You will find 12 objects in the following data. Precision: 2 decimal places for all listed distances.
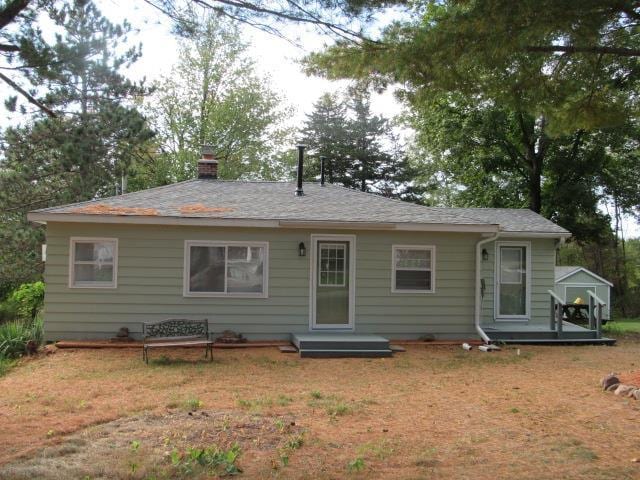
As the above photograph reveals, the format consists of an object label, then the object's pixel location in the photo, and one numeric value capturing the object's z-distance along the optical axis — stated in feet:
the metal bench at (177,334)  32.96
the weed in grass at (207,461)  14.88
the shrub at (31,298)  54.03
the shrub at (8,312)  58.80
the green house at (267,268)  37.24
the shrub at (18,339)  35.42
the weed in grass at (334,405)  21.67
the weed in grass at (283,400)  22.89
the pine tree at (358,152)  107.76
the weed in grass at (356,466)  15.31
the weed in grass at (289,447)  15.87
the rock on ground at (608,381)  26.55
